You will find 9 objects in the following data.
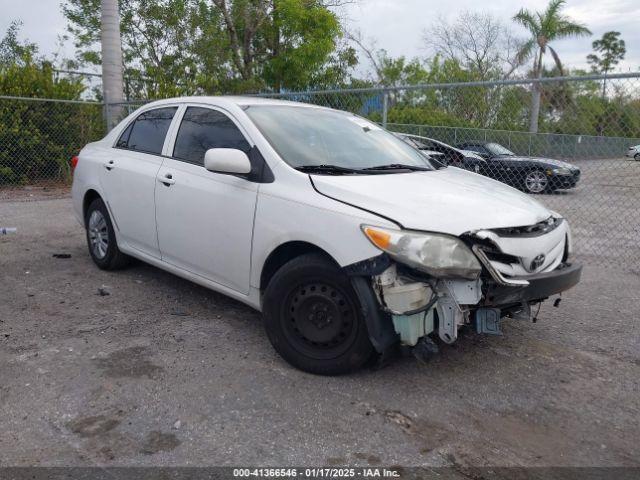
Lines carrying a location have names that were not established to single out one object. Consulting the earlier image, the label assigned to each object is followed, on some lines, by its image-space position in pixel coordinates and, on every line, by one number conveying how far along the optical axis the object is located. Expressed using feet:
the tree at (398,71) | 110.83
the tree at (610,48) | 225.35
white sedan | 10.44
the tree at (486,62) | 111.34
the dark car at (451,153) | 25.86
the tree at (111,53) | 40.19
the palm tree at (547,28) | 103.45
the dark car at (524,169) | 24.85
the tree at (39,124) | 37.78
